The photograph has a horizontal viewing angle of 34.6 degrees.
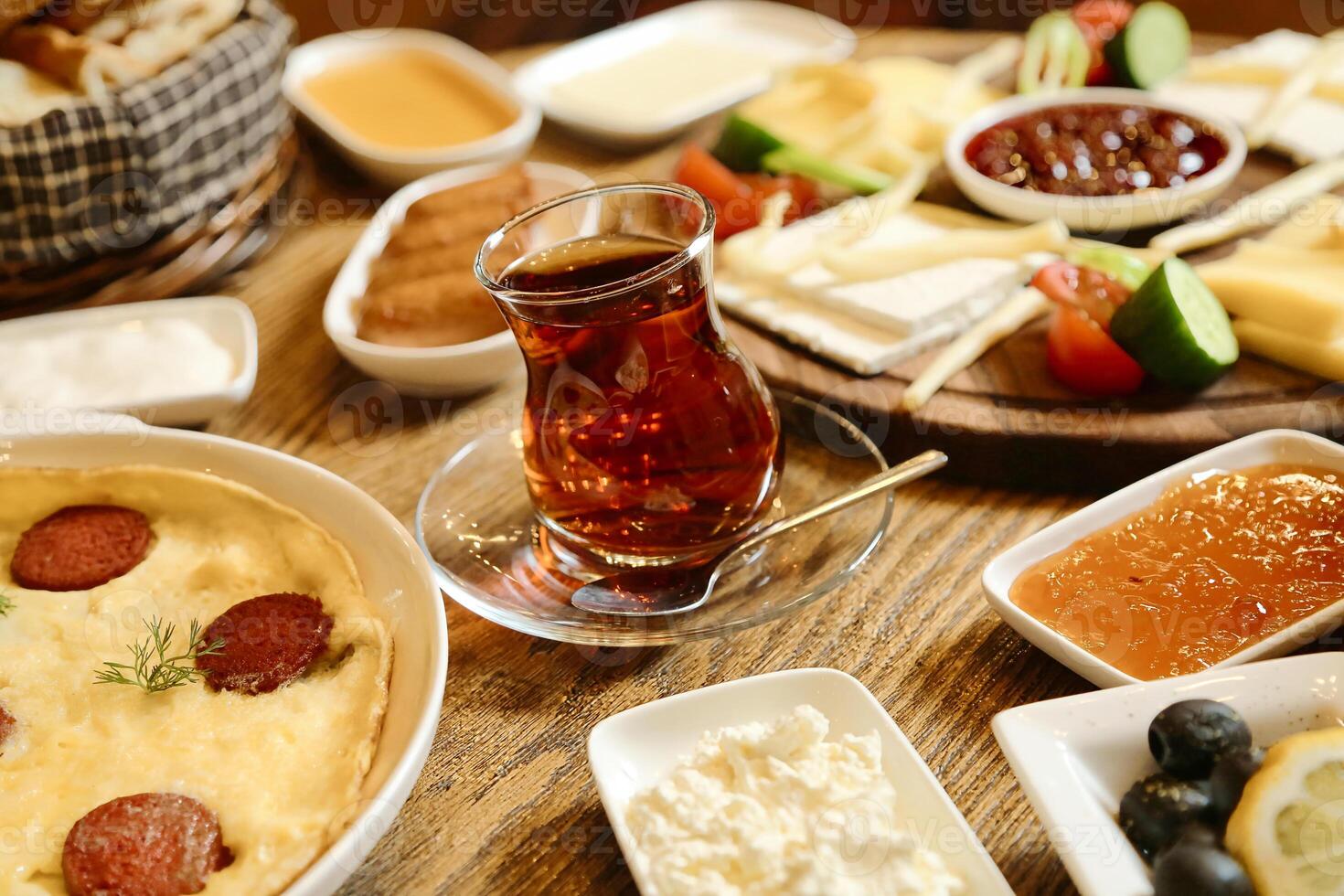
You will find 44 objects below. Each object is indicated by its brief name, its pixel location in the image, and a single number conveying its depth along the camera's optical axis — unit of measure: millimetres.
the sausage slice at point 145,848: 443
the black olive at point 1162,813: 437
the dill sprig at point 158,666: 482
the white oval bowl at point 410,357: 598
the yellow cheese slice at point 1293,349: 567
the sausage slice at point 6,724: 474
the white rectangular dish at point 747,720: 449
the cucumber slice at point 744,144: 722
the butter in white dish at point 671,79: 776
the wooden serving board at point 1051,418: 557
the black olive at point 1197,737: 444
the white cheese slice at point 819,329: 599
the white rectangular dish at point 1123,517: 479
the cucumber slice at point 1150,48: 745
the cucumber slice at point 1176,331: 564
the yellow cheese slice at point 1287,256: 602
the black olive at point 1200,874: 424
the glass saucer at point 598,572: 504
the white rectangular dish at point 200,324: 587
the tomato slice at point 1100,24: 765
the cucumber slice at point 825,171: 698
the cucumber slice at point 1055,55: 748
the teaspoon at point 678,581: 510
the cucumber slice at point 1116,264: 600
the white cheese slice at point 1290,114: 692
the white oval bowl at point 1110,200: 656
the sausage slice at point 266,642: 485
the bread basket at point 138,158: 610
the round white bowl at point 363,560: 447
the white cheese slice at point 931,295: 608
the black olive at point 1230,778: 440
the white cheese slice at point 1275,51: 748
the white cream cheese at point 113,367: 588
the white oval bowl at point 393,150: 727
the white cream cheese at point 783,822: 434
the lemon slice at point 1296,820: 425
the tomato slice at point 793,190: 697
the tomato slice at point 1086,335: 576
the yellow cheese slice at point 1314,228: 615
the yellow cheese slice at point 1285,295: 572
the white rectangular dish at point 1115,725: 443
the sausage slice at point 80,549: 511
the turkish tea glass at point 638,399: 507
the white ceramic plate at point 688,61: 764
